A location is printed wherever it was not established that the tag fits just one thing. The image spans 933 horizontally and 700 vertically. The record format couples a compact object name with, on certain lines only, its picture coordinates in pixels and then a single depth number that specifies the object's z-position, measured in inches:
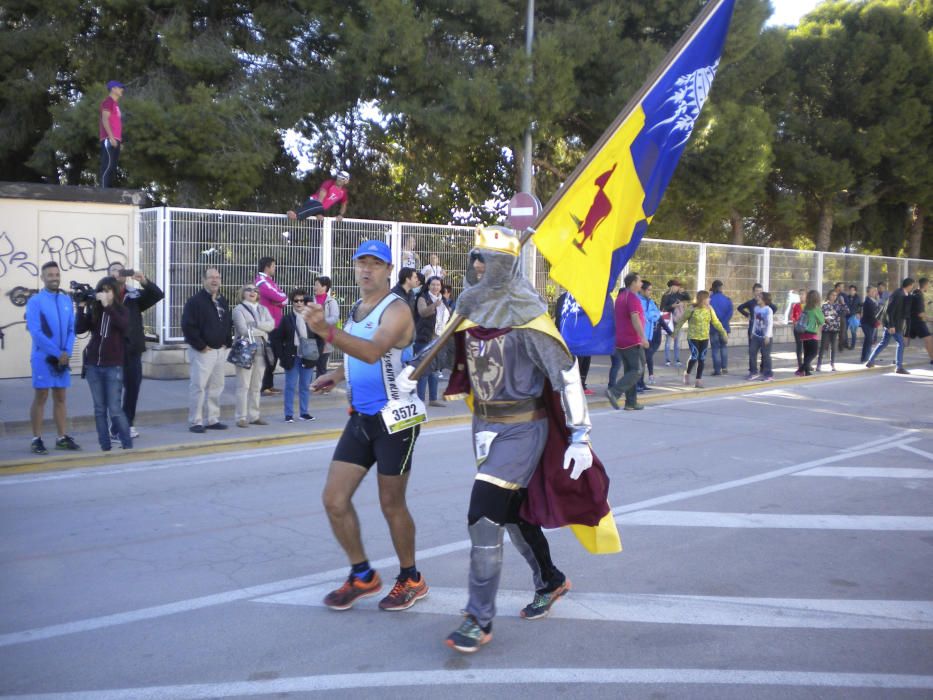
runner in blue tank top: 184.7
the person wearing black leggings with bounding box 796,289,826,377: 674.8
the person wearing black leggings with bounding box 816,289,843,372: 752.3
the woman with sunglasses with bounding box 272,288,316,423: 434.3
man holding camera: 383.6
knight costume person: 169.3
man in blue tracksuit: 350.3
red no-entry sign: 506.9
